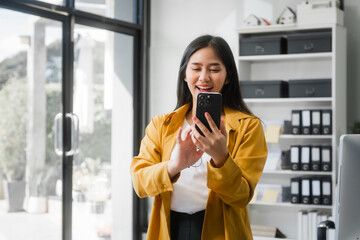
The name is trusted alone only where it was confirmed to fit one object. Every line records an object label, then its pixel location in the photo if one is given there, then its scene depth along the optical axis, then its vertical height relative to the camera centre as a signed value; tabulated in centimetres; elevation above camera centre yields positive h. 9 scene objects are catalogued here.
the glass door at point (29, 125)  325 -3
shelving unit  375 +17
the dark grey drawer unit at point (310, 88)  377 +26
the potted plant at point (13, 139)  322 -12
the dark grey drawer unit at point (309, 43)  377 +62
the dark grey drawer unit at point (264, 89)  391 +26
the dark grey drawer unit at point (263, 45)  393 +62
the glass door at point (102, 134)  394 -11
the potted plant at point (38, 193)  347 -53
